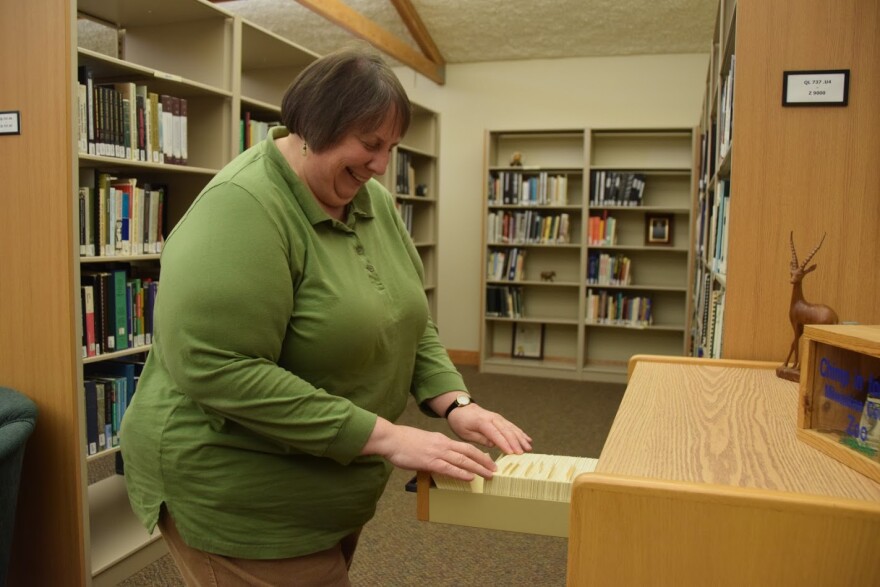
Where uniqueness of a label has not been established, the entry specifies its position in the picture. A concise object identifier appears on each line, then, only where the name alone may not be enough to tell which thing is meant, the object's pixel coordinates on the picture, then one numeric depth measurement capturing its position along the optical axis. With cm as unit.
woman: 91
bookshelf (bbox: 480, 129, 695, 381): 549
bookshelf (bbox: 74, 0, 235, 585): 262
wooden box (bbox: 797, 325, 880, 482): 92
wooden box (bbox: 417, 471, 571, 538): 94
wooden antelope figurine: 137
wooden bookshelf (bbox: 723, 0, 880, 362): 155
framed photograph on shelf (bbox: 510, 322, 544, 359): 596
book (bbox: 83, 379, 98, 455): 235
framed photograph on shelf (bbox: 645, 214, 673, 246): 550
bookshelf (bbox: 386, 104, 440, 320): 580
